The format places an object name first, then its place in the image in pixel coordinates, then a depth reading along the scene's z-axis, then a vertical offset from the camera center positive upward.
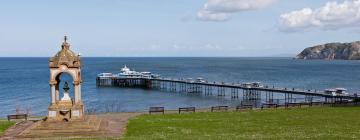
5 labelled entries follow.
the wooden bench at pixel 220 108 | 45.61 -5.61
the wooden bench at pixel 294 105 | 48.78 -5.70
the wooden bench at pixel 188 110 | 43.38 -5.41
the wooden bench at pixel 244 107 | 46.44 -5.54
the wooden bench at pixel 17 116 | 36.81 -5.10
